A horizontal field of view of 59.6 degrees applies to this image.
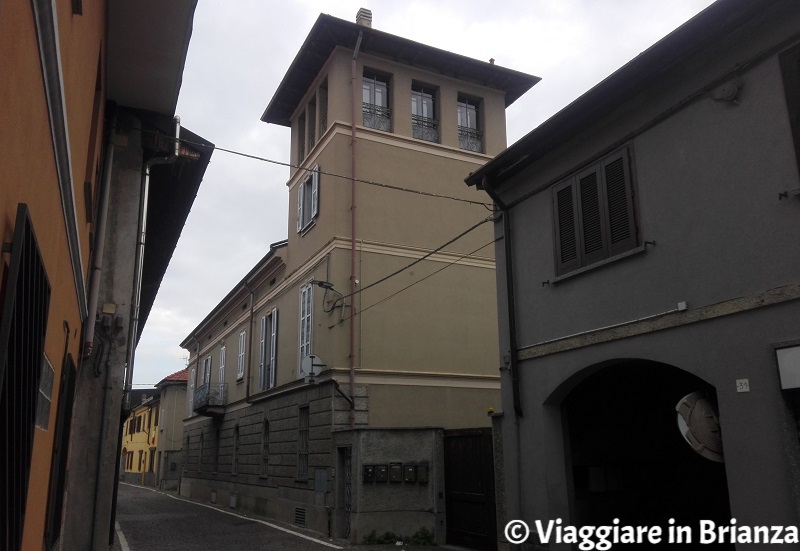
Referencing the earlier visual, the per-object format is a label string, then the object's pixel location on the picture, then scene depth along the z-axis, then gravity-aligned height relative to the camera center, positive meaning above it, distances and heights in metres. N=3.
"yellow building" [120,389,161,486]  47.03 +0.47
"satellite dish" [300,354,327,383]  16.81 +1.94
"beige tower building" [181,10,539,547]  14.57 +3.92
